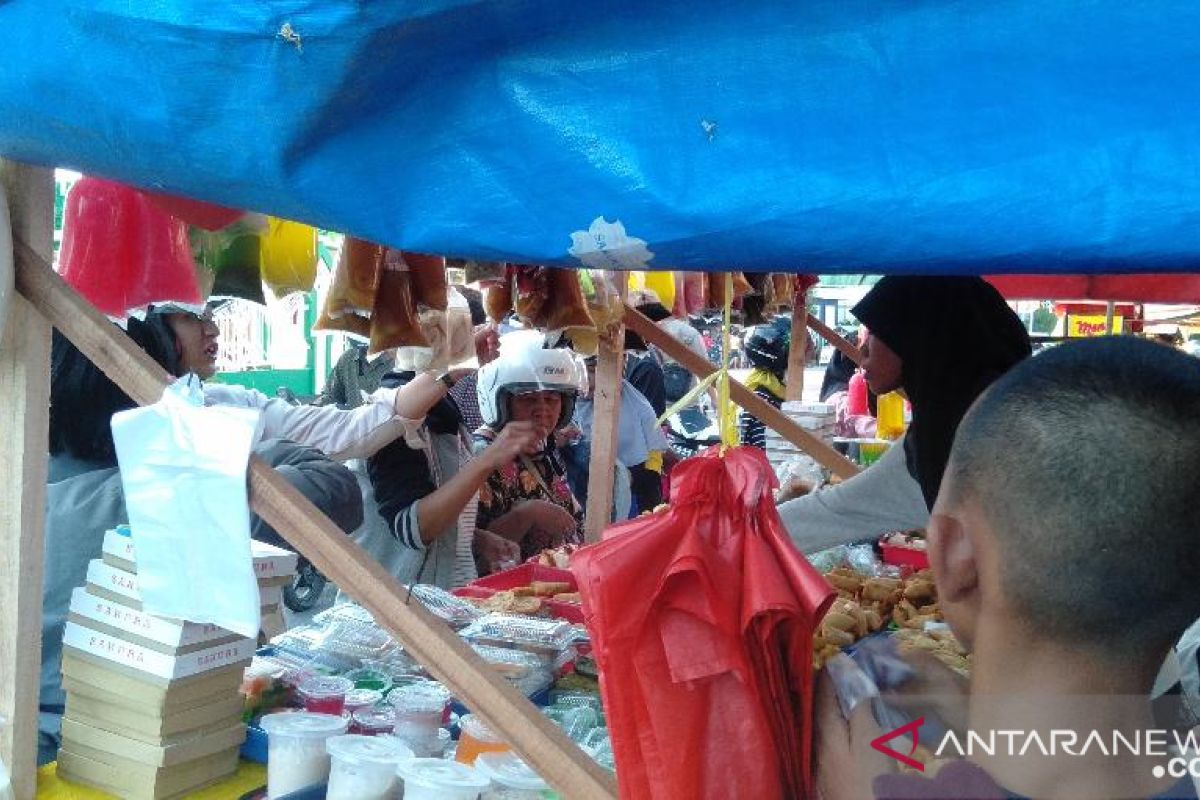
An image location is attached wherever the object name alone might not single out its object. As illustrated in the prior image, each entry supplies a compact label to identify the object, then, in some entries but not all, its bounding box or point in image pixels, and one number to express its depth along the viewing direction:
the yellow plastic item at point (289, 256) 2.53
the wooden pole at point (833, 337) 5.68
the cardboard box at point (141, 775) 1.82
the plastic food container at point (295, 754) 1.78
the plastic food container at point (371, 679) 2.20
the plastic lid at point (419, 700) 1.95
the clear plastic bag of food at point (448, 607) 2.67
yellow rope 1.34
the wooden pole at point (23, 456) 1.69
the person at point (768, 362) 8.05
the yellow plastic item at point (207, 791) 1.87
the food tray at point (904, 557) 3.64
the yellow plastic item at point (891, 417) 6.20
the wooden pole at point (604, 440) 3.87
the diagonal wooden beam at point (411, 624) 1.28
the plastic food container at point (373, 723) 1.96
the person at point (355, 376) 4.83
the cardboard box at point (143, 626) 1.81
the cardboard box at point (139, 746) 1.82
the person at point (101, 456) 2.48
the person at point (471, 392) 4.71
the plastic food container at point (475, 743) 1.80
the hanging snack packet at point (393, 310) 2.55
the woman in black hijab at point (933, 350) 2.28
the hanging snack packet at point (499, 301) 3.24
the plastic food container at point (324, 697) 2.06
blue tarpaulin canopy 0.87
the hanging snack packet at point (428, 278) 2.60
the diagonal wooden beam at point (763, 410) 3.74
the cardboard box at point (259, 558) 1.86
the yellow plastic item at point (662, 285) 4.43
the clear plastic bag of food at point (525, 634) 2.45
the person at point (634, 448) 5.48
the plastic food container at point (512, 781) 1.64
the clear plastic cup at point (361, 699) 2.05
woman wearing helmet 3.57
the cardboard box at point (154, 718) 1.82
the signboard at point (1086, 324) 12.69
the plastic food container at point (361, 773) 1.67
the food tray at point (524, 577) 3.32
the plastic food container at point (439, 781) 1.59
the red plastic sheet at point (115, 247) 2.17
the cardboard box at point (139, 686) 1.82
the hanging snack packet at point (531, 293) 3.00
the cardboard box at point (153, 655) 1.80
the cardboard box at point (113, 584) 1.85
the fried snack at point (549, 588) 3.11
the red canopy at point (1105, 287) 3.91
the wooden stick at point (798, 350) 5.95
